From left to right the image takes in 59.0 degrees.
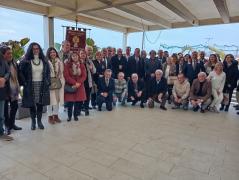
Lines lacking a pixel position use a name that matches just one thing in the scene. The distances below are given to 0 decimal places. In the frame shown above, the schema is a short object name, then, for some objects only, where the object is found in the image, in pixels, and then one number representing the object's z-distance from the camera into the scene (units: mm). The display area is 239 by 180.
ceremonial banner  5320
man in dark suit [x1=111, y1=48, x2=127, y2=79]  5273
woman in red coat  3775
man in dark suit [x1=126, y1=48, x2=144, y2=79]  5432
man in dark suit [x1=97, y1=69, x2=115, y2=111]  4750
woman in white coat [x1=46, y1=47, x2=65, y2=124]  3566
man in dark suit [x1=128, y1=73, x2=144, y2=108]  5242
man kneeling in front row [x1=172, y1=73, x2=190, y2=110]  5047
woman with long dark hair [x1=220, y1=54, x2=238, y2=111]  4957
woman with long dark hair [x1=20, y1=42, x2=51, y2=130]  3221
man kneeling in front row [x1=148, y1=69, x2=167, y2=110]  5161
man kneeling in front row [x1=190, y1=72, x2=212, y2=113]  4906
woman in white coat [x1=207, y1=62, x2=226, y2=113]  4902
